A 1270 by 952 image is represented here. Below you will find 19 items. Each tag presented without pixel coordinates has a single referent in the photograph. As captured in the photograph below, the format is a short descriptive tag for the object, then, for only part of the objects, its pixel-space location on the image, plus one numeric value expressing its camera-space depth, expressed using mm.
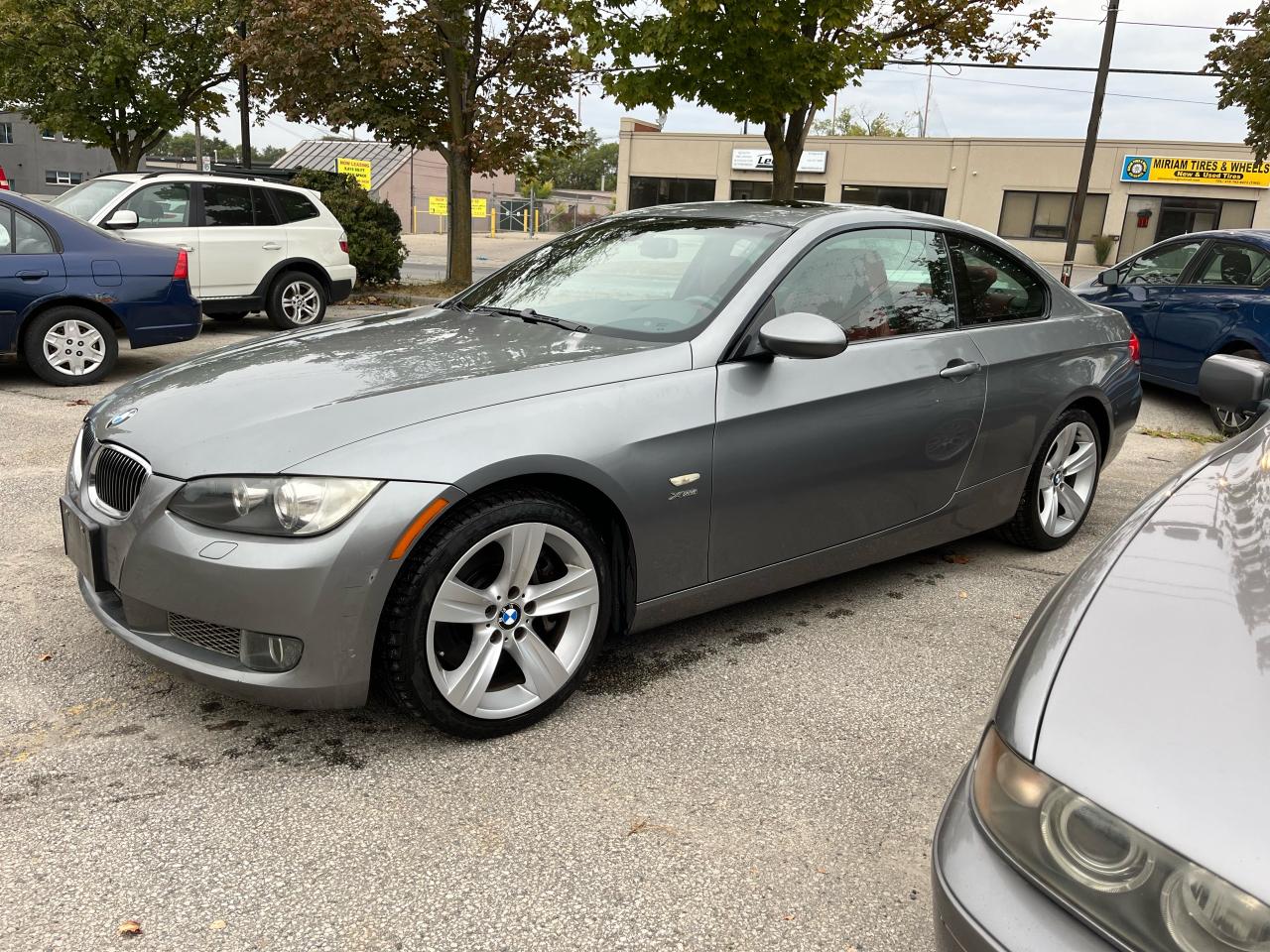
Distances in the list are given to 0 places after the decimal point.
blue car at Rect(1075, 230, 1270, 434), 7734
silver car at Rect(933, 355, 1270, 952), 1307
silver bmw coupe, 2545
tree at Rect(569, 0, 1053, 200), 11773
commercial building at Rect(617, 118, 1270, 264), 34344
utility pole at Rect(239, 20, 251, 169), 17375
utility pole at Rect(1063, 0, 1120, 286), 17359
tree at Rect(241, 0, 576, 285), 14500
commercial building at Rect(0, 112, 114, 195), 57438
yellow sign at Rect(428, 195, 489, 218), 37500
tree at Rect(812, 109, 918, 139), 66500
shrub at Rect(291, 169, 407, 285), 14719
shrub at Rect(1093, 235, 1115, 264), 35125
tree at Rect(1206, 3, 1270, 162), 15664
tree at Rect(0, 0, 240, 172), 18984
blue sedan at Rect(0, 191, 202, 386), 7355
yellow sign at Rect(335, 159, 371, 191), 20828
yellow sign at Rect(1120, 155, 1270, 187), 33406
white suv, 9945
